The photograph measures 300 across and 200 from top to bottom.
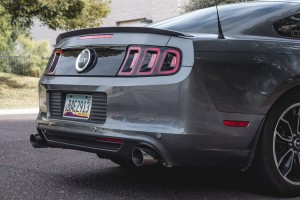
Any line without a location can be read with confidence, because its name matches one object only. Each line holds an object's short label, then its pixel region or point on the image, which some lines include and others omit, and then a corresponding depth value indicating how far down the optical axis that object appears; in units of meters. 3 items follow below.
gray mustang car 3.64
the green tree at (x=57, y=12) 18.19
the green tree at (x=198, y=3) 23.45
